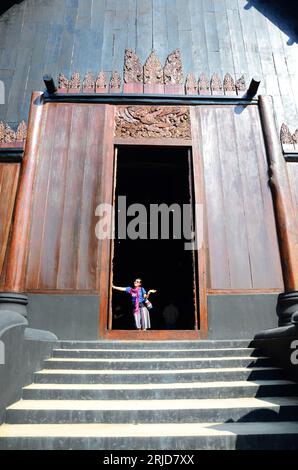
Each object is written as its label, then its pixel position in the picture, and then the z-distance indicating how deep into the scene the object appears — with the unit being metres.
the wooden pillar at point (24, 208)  4.71
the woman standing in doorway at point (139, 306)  5.97
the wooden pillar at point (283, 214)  4.67
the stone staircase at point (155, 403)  2.27
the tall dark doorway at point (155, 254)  8.95
